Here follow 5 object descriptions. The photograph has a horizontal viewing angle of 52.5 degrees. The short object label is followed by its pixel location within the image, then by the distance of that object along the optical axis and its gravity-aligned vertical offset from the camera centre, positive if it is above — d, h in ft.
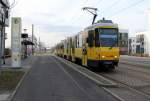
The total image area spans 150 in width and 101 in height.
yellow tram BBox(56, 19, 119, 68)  37.14 +1.22
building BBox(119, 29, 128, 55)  205.07 +7.87
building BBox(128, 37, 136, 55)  207.72 +6.43
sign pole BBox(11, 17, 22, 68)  44.85 +3.64
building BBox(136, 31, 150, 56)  176.42 +9.20
